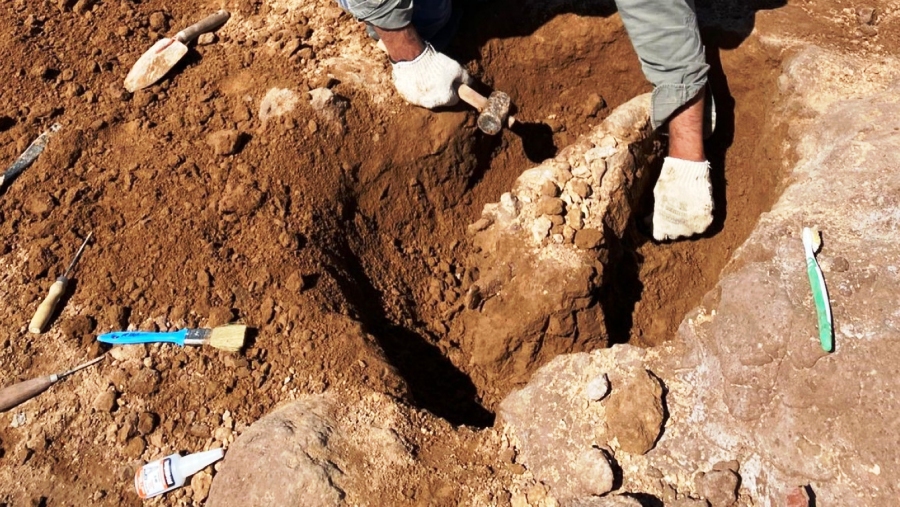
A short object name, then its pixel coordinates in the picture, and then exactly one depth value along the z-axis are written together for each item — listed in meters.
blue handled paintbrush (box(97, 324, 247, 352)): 2.12
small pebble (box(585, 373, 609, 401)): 2.02
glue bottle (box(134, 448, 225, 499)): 1.89
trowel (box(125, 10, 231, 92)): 2.73
